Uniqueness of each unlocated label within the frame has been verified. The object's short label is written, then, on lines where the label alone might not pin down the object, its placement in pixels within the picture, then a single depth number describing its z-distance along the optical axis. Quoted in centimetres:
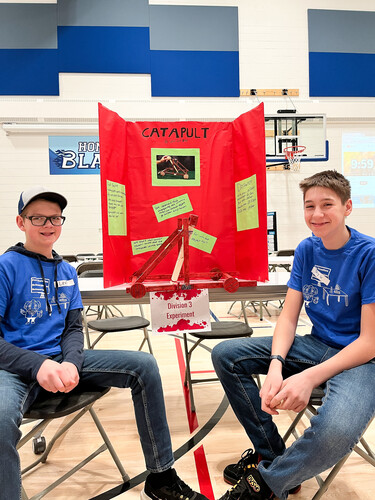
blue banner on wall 650
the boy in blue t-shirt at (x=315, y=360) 105
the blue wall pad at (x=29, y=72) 610
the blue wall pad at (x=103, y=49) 616
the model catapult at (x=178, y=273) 142
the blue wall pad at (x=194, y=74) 636
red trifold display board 168
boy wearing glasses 116
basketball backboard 620
